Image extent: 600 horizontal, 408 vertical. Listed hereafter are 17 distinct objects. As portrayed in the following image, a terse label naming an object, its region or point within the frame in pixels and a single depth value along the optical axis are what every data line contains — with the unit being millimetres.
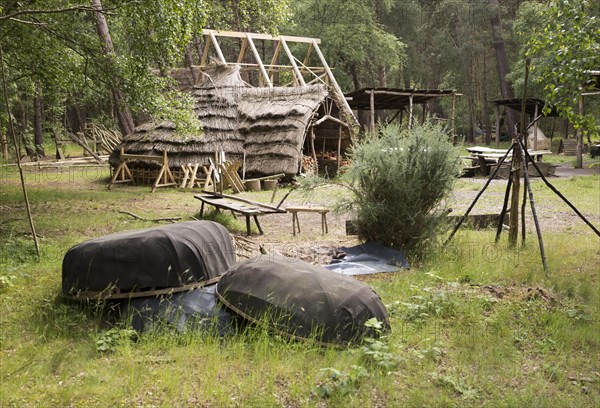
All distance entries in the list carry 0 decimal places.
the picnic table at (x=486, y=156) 21281
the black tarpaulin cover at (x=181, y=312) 4785
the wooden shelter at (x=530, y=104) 22000
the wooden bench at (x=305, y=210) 10016
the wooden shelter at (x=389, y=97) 21250
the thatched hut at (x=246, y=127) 17516
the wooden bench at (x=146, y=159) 16859
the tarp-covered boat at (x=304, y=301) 4410
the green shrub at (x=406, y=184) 7523
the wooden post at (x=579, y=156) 22634
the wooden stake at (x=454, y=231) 7540
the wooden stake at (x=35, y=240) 6469
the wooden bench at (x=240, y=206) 9586
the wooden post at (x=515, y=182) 7574
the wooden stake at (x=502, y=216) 7729
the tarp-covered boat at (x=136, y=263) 5133
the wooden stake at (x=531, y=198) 6520
